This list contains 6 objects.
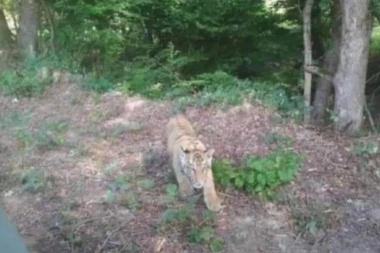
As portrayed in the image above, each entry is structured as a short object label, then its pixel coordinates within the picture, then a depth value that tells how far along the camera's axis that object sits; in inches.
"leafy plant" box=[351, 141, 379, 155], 195.8
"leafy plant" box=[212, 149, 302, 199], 171.9
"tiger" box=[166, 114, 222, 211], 158.1
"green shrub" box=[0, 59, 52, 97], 281.9
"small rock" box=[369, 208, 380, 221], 166.2
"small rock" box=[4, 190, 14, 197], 172.9
